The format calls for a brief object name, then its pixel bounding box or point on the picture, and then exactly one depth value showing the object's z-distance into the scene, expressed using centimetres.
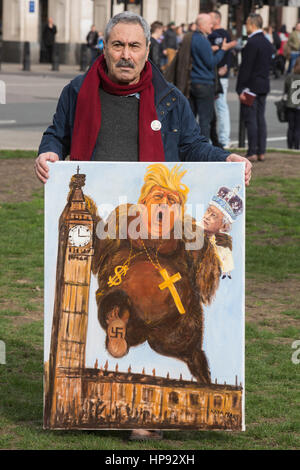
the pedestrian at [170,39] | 3791
